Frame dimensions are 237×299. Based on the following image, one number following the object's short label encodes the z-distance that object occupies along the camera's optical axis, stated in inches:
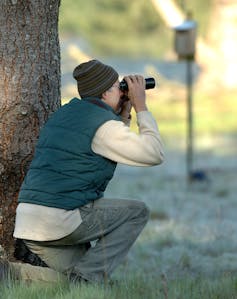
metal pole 1144.2
